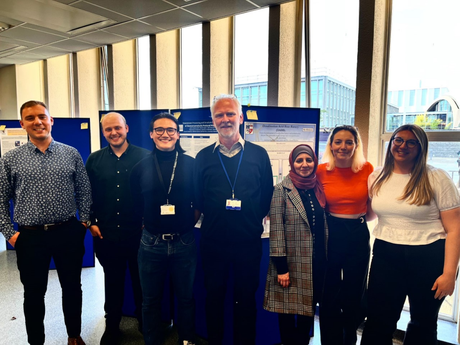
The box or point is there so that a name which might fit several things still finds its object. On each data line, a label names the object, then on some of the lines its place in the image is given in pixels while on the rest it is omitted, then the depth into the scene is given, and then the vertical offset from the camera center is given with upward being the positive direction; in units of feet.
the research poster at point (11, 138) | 13.29 +0.15
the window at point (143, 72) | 16.29 +3.80
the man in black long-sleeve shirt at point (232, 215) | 6.11 -1.46
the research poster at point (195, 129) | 7.98 +0.36
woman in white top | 5.46 -1.77
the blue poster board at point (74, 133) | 11.94 +0.35
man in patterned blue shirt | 6.49 -1.53
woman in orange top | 6.21 -1.79
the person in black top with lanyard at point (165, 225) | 6.41 -1.75
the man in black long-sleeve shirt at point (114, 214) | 7.19 -1.71
